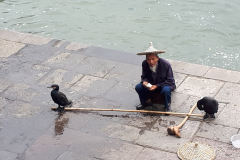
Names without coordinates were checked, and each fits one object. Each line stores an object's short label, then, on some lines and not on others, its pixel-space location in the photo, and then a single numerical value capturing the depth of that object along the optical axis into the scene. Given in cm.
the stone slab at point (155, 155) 899
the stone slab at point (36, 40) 1601
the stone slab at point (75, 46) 1527
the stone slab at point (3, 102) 1168
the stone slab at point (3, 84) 1264
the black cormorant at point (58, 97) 1089
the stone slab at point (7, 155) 936
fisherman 1054
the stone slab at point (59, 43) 1563
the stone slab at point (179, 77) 1246
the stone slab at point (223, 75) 1246
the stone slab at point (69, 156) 923
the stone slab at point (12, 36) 1629
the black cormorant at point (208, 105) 988
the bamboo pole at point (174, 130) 961
